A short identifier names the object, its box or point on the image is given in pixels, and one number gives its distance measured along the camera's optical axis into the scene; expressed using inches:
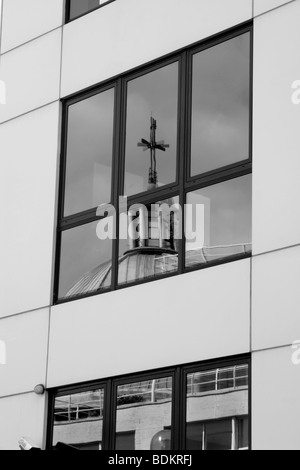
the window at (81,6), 621.0
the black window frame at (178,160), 538.3
